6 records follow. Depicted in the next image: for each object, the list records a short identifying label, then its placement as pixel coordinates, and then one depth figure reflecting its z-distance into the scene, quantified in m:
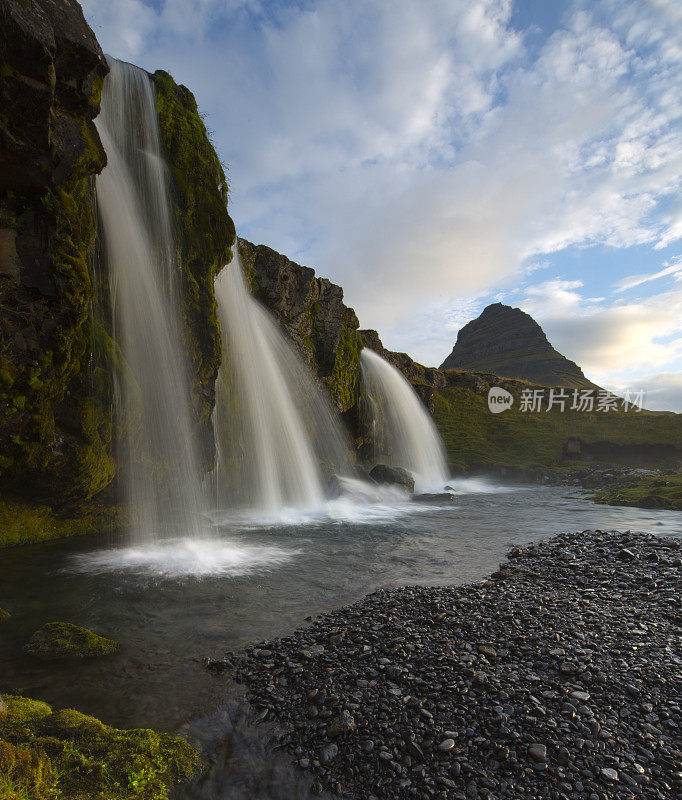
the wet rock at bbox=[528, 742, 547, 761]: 4.61
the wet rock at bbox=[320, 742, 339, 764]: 4.79
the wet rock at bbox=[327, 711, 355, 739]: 5.12
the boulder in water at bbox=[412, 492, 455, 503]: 31.59
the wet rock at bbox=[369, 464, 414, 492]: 33.66
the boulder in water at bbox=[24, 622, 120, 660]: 6.92
